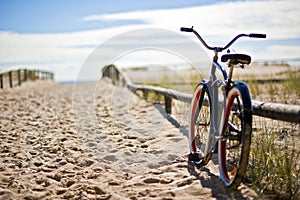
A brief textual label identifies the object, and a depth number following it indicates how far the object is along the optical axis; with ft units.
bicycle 9.50
